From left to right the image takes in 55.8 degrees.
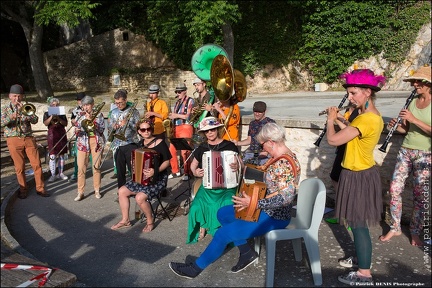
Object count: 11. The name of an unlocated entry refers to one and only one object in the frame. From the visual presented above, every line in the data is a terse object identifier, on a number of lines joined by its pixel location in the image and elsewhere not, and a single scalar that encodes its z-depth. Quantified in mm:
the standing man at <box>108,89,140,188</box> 6258
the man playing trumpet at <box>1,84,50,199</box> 6562
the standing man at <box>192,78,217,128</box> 6652
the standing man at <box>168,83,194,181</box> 7294
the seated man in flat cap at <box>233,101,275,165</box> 5926
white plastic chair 3777
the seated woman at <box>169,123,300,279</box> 3857
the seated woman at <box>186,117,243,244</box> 4797
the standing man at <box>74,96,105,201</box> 6754
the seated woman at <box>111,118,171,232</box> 5348
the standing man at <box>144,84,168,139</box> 7561
